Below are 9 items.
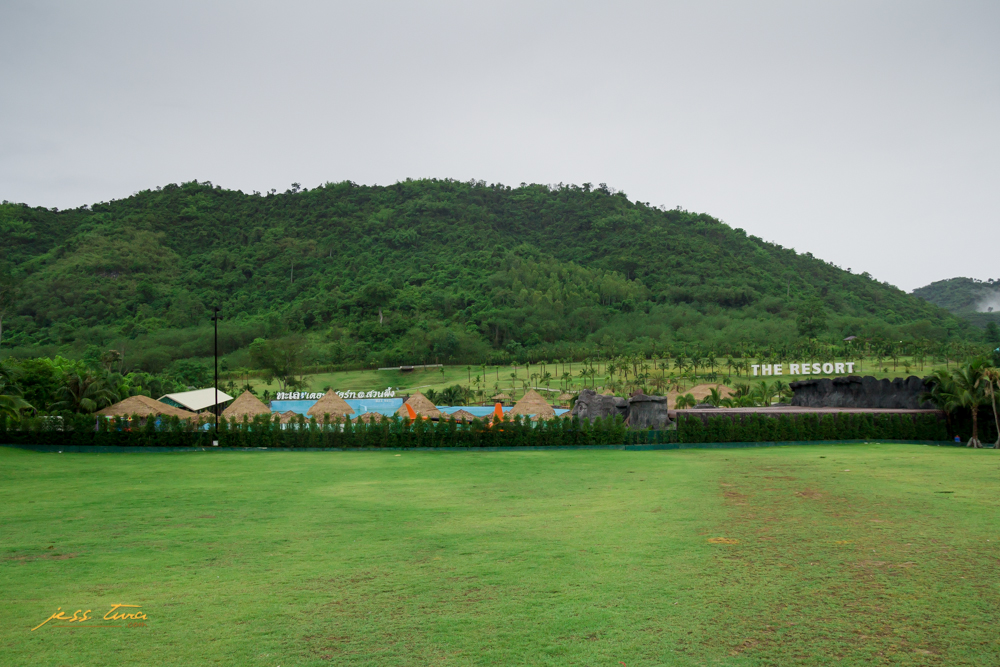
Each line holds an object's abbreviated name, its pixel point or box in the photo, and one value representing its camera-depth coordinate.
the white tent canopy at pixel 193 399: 50.72
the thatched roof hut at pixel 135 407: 36.69
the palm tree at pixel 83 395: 36.06
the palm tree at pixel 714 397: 51.57
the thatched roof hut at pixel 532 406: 42.44
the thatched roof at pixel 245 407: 41.31
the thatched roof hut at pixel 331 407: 41.15
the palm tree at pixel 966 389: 27.22
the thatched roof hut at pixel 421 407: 41.38
